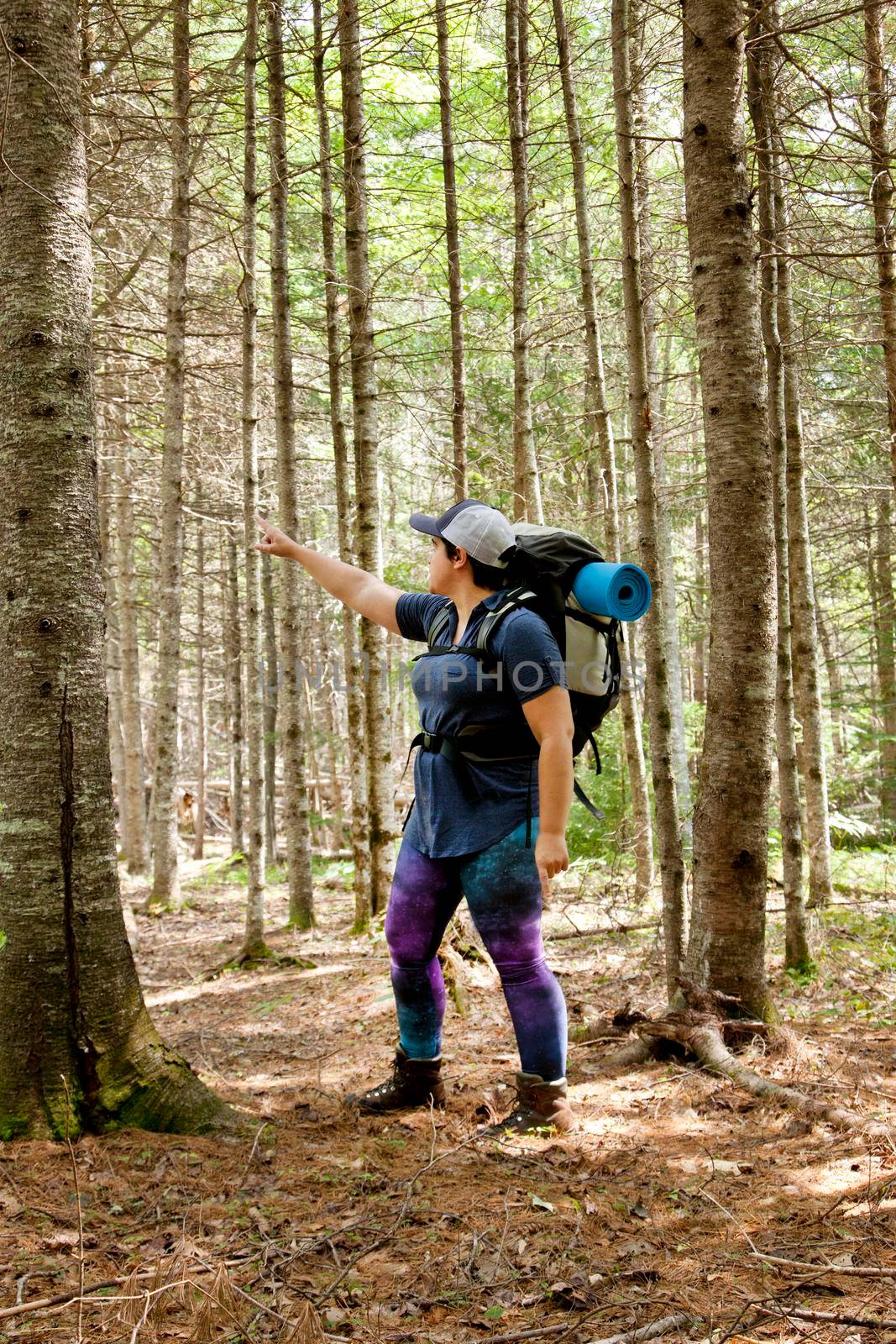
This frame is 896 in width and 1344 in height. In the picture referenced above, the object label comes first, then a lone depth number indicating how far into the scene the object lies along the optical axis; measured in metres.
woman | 3.55
